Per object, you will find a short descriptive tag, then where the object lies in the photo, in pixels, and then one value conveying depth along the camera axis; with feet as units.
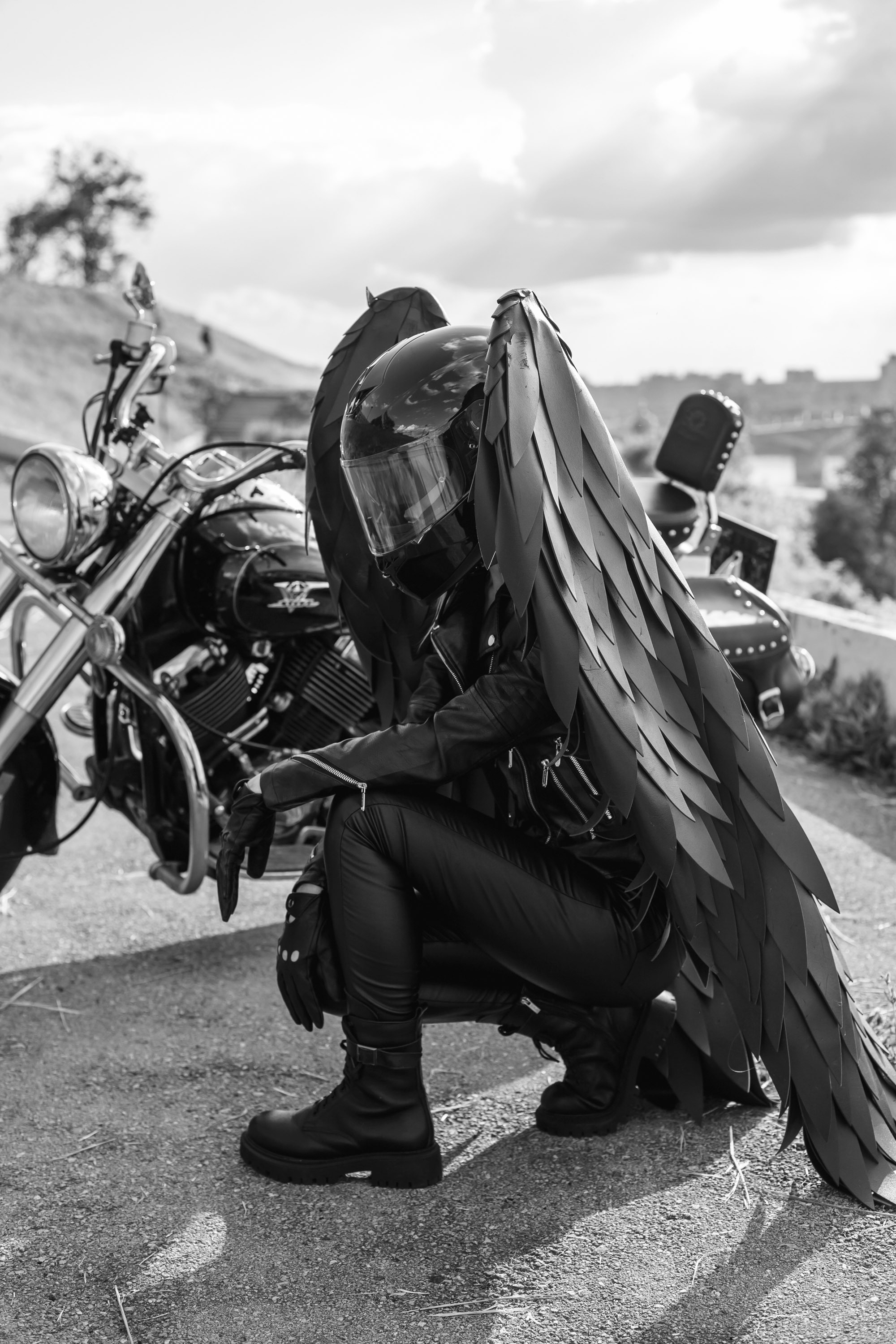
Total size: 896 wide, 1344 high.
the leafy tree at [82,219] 177.88
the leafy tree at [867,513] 138.41
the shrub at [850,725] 17.44
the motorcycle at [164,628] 10.03
